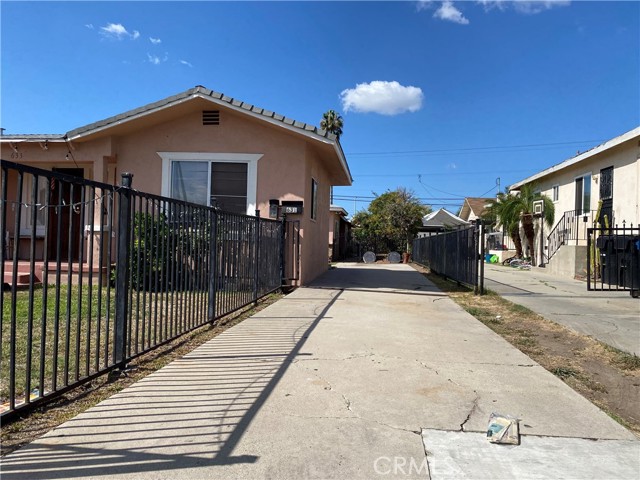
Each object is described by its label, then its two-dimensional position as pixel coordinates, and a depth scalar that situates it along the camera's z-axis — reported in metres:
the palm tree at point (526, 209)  23.16
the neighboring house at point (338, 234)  29.44
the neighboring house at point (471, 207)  43.41
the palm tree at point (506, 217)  23.92
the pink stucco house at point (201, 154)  11.60
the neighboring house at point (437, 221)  36.51
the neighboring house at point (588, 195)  14.97
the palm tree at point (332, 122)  47.53
